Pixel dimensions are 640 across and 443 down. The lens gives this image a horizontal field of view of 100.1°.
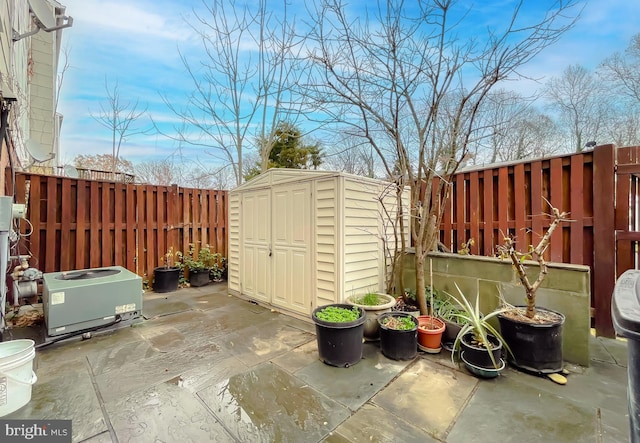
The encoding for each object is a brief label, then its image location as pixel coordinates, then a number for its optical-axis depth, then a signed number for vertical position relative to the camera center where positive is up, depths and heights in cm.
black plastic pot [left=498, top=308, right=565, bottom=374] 245 -115
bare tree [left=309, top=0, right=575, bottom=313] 286 +182
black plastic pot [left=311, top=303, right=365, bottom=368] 263 -118
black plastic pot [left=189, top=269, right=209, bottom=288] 590 -121
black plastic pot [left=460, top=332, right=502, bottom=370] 244 -123
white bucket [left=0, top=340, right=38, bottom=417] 192 -116
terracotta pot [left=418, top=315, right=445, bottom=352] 292 -124
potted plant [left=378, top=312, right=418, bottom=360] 276 -122
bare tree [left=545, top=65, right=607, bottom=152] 645 +314
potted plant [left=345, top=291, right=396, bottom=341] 319 -108
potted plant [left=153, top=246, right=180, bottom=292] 542 -112
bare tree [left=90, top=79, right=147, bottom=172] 767 +320
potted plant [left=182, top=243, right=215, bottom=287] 592 -91
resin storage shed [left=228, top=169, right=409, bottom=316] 354 -20
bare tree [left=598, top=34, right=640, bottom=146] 650 +337
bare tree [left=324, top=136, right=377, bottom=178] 685 +211
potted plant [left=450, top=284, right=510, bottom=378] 243 -118
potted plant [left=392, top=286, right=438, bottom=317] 344 -108
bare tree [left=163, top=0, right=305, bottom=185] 615 +369
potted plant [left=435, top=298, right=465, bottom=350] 307 -117
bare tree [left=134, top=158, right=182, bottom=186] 1215 +238
